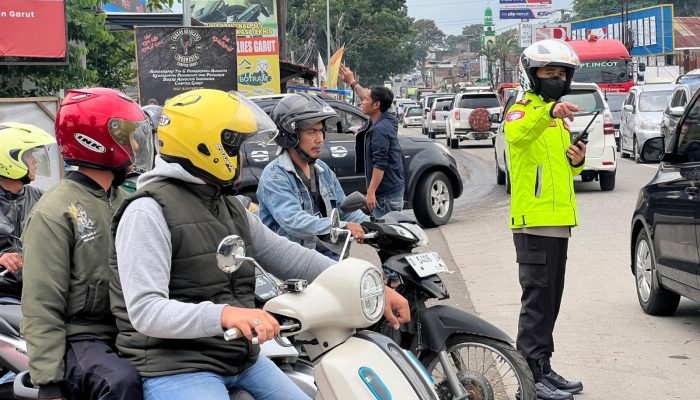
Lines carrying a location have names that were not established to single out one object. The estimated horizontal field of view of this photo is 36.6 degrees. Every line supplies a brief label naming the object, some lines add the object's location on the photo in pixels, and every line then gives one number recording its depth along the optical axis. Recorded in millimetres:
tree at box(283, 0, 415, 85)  70000
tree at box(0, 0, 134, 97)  14703
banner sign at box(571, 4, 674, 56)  70000
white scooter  3045
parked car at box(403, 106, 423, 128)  65812
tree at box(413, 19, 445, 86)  185625
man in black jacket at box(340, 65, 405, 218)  9172
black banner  17375
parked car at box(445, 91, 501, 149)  34562
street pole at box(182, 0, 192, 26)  19234
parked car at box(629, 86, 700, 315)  7324
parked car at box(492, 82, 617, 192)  17328
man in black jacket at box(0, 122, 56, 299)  5715
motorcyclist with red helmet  3451
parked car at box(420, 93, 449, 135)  46775
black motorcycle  4762
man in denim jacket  5340
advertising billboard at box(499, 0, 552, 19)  92312
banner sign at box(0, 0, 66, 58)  13195
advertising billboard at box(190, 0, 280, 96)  26641
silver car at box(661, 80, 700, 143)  21000
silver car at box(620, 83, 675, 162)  23848
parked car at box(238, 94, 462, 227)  13953
